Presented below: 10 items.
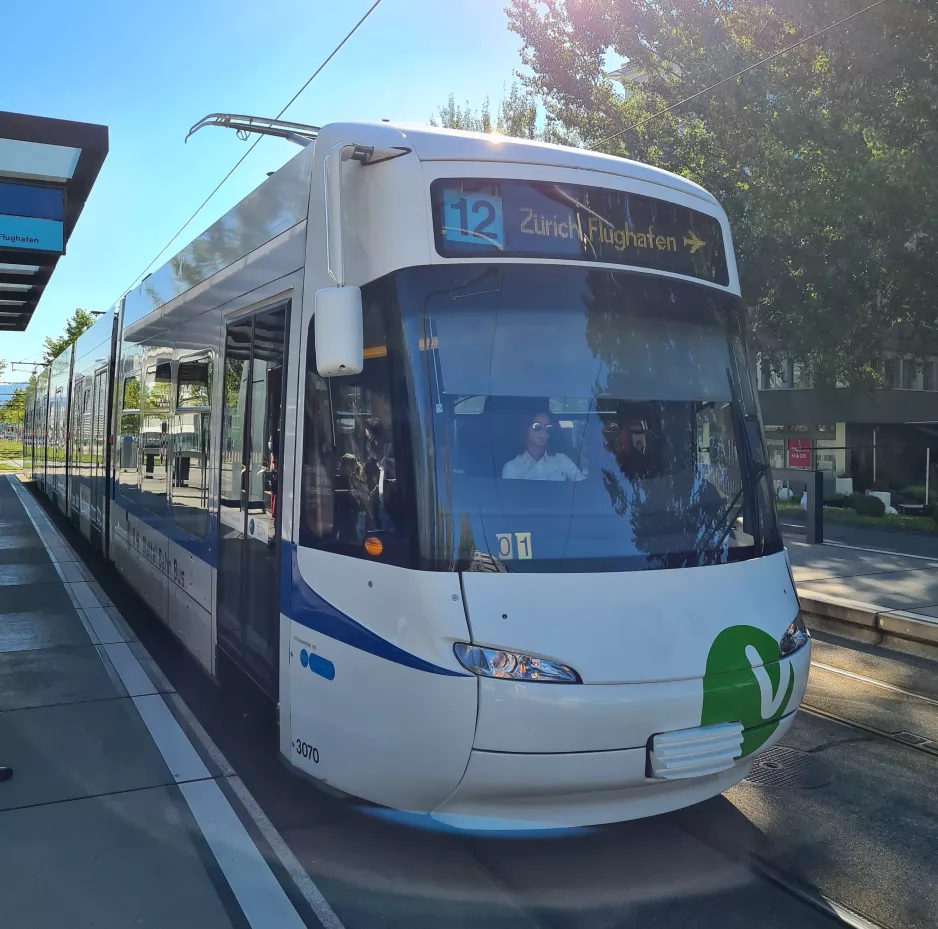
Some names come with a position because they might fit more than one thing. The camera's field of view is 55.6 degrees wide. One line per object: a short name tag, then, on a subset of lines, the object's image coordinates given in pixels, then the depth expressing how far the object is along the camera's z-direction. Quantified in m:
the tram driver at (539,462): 3.72
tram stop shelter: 9.95
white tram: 3.46
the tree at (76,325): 53.66
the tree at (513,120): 23.59
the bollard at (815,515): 13.88
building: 35.00
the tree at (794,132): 13.23
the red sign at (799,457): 31.14
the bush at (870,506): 19.48
